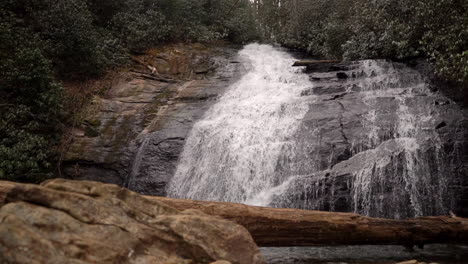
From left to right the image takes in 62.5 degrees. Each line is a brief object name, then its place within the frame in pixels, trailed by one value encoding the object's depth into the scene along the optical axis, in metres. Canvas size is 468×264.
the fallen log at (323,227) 6.96
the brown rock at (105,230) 3.63
